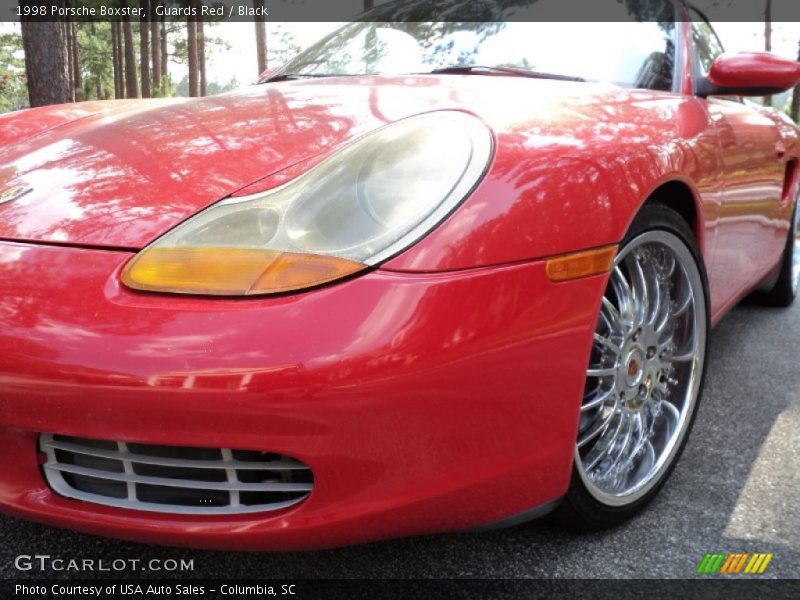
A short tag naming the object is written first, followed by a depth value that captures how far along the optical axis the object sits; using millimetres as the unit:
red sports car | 1121
